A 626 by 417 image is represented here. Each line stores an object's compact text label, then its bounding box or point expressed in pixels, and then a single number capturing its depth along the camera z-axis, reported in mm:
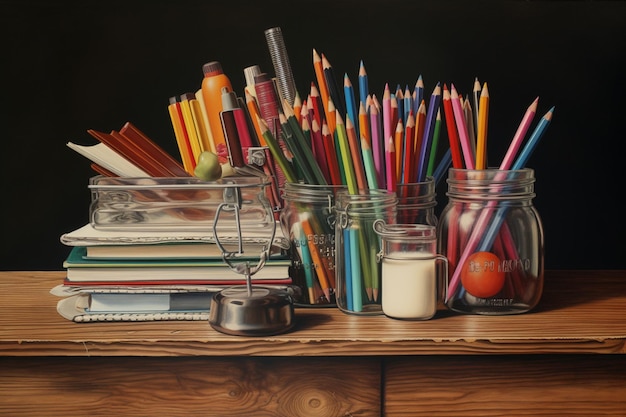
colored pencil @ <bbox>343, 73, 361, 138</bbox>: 1333
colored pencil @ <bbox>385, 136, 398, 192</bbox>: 1317
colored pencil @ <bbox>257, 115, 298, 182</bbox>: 1317
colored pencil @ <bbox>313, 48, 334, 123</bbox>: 1353
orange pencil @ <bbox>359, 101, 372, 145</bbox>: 1313
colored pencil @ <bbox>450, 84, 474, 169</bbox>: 1333
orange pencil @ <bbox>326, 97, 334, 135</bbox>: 1339
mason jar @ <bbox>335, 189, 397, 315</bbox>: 1309
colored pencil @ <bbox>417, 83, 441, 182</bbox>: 1351
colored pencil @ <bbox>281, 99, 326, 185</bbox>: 1317
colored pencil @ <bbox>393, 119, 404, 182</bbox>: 1326
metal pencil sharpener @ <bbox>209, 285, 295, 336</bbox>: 1253
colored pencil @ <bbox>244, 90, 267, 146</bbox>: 1381
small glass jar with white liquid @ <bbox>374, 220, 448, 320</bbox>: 1286
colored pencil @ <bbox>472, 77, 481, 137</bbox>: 1355
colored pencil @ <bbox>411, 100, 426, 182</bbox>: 1344
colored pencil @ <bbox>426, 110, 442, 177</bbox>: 1363
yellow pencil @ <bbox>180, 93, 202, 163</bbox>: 1405
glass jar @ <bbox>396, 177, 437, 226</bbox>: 1349
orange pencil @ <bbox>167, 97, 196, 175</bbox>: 1408
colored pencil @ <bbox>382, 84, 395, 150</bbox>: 1332
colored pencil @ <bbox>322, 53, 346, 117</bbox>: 1349
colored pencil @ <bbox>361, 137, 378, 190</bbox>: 1311
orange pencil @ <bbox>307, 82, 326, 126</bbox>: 1354
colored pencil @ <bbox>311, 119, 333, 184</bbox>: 1332
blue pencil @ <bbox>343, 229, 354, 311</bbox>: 1310
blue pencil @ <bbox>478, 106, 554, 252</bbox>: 1316
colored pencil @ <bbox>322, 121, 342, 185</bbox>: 1327
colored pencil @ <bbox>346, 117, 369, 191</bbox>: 1313
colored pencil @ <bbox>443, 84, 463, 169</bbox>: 1337
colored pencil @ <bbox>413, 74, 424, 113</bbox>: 1371
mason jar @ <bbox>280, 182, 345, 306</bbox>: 1339
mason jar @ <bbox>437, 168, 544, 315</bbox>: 1315
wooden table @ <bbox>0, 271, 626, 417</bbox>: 1243
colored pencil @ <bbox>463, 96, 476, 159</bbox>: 1346
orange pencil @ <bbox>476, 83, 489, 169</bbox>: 1322
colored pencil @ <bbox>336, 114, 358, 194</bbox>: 1311
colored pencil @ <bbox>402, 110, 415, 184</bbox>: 1325
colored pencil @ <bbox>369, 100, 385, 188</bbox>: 1318
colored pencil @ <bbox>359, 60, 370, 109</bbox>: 1349
